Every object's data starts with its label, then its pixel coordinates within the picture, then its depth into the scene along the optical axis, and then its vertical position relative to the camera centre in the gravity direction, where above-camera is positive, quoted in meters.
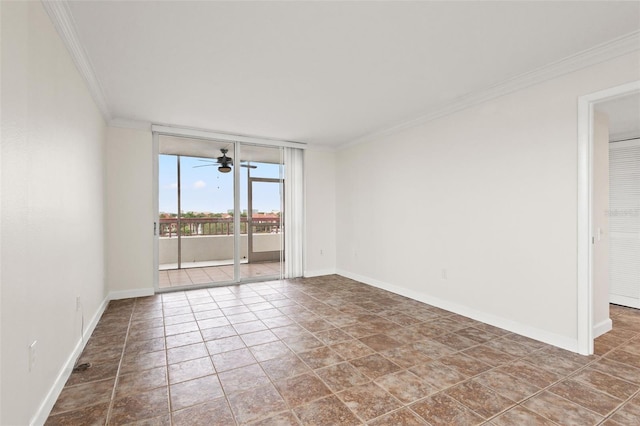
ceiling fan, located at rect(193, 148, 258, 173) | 5.69 +0.95
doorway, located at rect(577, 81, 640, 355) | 2.51 -0.06
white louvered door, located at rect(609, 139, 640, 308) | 3.80 -0.16
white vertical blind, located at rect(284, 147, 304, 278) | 5.52 +0.02
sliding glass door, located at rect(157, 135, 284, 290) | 5.12 +0.05
